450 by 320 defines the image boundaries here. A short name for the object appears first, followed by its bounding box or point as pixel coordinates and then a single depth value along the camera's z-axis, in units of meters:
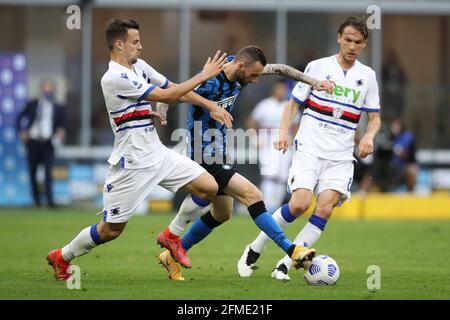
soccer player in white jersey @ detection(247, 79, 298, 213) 21.27
